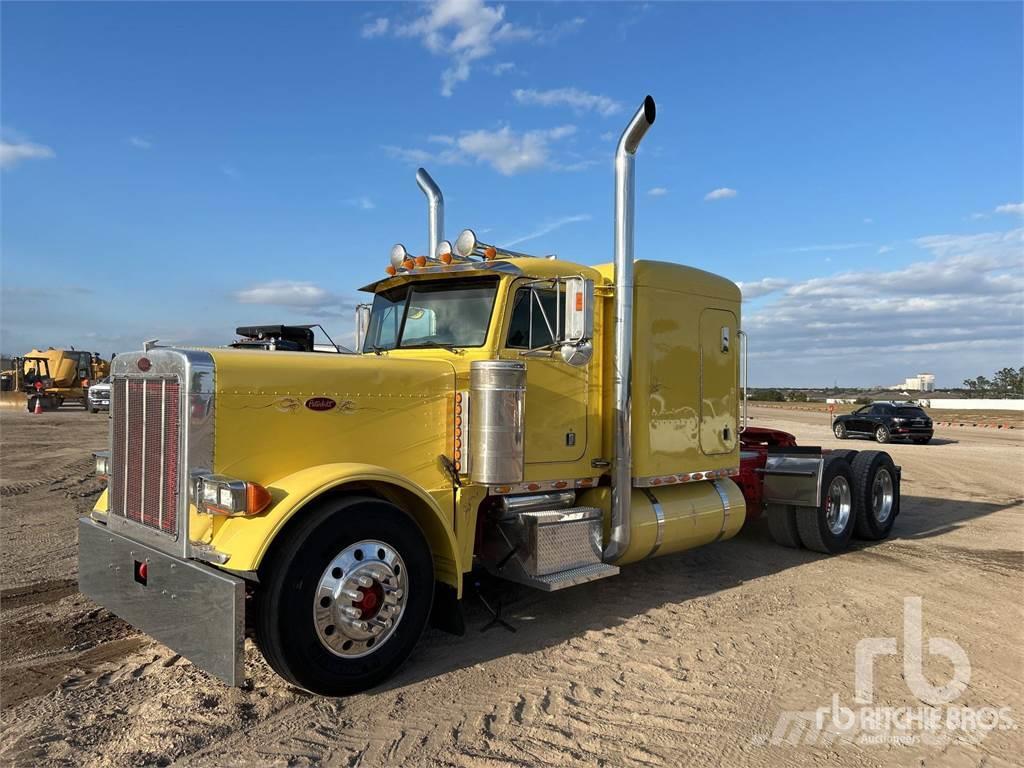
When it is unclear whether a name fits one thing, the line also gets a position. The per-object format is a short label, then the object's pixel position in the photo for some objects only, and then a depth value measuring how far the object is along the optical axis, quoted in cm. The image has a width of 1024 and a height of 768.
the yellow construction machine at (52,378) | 3259
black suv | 2383
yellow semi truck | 389
